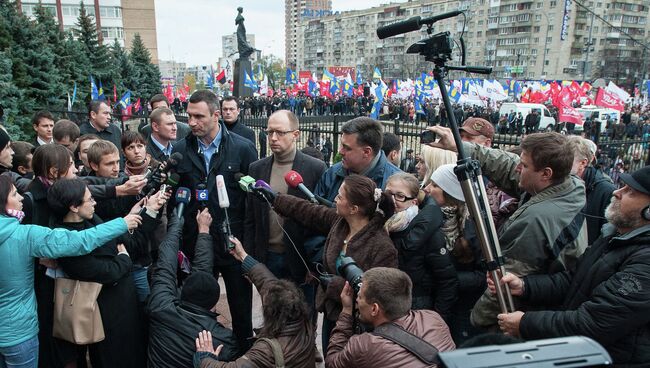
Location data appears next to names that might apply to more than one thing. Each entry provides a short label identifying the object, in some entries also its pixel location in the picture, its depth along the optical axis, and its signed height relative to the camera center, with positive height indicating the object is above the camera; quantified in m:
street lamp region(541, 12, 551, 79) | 66.25 +7.20
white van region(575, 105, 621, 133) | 23.61 -0.91
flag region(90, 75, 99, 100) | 15.66 -0.08
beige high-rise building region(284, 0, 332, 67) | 152.60 +28.51
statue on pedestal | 12.81 +1.47
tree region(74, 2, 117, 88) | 21.31 +2.08
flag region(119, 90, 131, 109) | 14.12 -0.29
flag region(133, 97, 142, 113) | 18.88 -0.73
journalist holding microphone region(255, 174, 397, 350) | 2.54 -0.86
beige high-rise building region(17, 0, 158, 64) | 46.28 +8.33
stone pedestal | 13.03 +0.53
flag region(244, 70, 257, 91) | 13.29 +0.38
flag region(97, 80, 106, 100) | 16.65 -0.20
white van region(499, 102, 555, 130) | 24.57 -0.86
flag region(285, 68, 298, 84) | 34.75 +1.27
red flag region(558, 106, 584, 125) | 12.28 -0.58
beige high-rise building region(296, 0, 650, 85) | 66.81 +9.63
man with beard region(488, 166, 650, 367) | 1.81 -0.86
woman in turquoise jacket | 2.35 -0.89
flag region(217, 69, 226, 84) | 19.29 +0.63
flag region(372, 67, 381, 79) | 29.42 +1.35
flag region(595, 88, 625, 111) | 15.00 -0.14
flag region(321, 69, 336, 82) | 28.78 +1.08
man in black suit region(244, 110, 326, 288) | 3.38 -0.92
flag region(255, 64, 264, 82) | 30.20 +1.09
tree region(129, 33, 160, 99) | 25.98 +1.14
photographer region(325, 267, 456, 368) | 1.87 -1.07
